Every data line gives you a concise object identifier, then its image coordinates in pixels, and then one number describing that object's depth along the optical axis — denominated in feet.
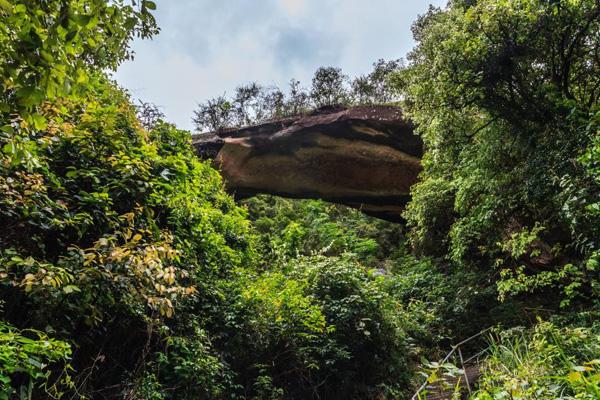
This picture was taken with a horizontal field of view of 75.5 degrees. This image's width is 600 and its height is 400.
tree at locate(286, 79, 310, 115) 47.62
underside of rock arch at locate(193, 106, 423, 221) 37.78
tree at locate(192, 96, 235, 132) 48.21
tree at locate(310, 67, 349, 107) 45.52
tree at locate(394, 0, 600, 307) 16.88
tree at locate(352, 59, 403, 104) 45.60
